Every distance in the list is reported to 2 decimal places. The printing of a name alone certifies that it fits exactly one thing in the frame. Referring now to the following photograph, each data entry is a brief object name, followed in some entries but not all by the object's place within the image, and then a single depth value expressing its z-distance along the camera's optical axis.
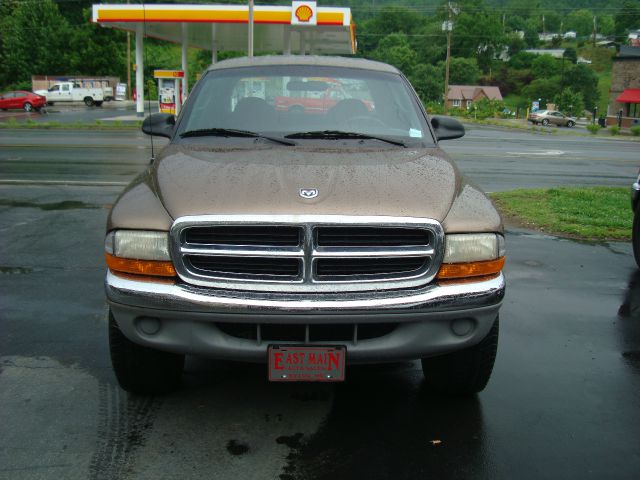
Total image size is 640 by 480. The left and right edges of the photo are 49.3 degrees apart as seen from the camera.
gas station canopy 30.86
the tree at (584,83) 108.50
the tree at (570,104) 89.06
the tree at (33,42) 70.25
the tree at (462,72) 128.25
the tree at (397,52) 111.84
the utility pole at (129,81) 66.94
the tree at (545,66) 126.38
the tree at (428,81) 98.62
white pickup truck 56.09
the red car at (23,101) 45.00
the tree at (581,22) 180.62
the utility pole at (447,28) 67.18
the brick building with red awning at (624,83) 65.50
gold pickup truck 3.17
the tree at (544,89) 110.14
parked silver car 61.46
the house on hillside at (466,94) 114.74
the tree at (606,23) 175.00
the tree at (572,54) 144.19
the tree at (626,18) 147.50
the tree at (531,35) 173.75
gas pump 34.12
